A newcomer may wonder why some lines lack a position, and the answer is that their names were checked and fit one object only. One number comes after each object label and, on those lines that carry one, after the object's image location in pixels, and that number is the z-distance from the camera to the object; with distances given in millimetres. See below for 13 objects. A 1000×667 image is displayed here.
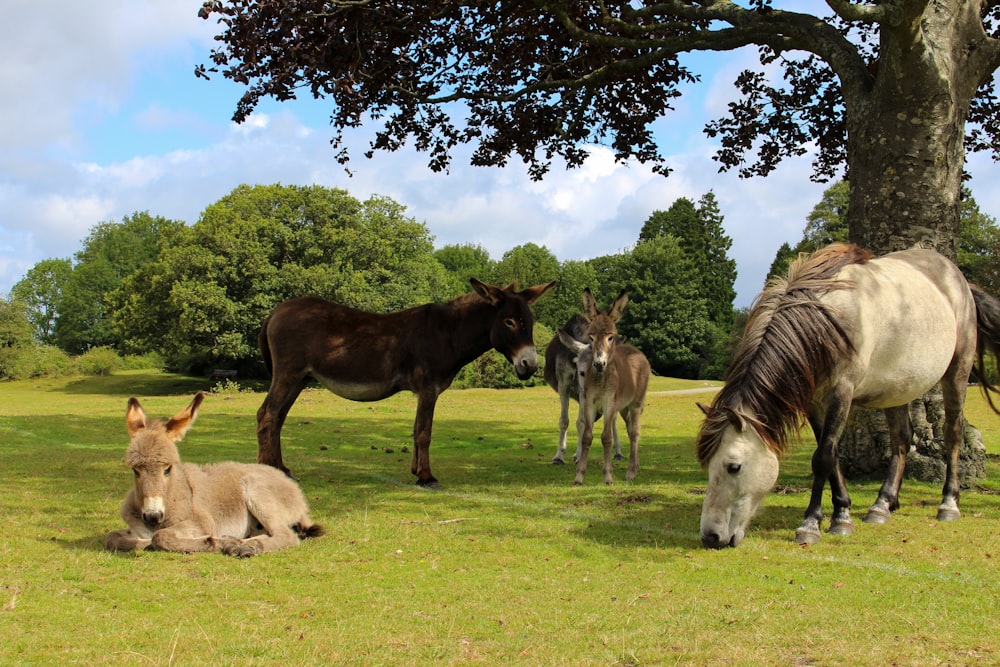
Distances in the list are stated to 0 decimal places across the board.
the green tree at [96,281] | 89062
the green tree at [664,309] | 70125
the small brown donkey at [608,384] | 11336
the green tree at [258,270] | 46250
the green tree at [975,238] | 56756
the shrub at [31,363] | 58281
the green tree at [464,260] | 108750
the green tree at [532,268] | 80538
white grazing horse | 6957
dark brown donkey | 11000
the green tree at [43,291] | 95062
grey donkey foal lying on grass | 6660
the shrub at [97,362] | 62375
